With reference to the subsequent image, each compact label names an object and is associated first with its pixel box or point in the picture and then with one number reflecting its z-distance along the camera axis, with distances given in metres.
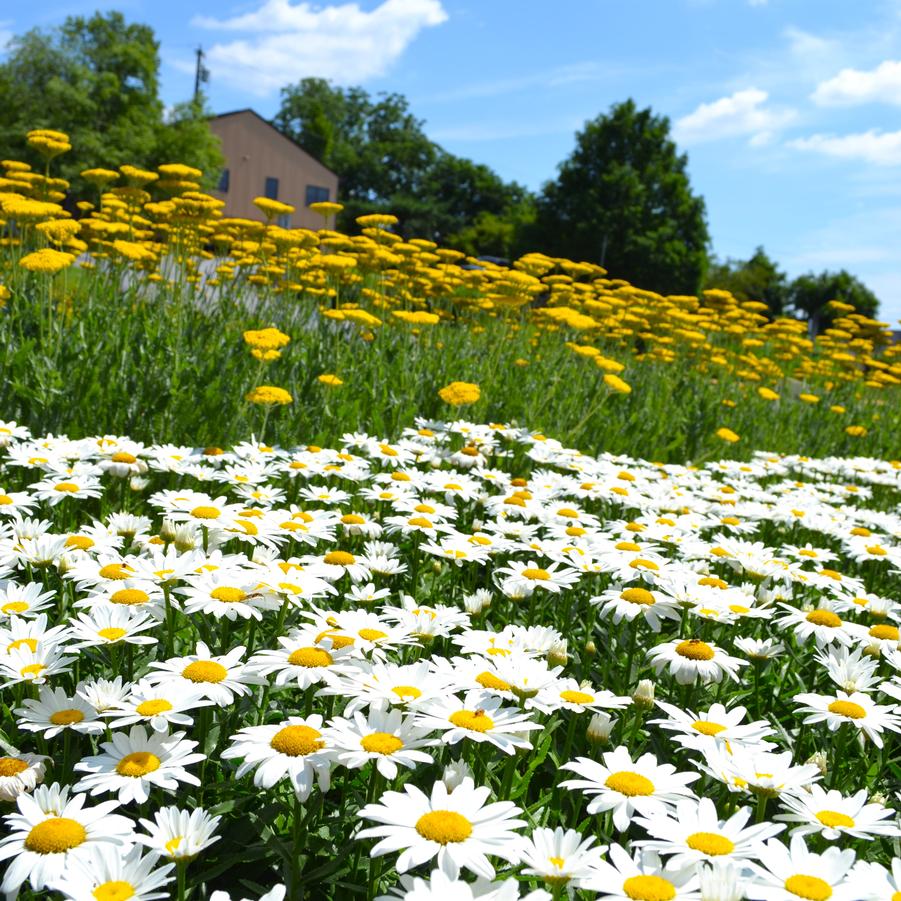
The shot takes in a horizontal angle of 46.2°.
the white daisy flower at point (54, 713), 0.61
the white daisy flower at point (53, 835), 0.50
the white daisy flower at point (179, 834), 0.51
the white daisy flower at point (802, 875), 0.48
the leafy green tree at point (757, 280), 34.02
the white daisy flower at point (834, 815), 0.55
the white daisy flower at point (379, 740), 0.55
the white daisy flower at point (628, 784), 0.56
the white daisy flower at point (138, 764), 0.55
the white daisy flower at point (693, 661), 0.75
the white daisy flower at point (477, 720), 0.58
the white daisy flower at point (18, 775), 0.56
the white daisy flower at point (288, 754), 0.55
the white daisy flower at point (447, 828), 0.49
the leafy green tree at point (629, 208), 30.53
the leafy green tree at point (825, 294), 39.12
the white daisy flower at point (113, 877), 0.47
